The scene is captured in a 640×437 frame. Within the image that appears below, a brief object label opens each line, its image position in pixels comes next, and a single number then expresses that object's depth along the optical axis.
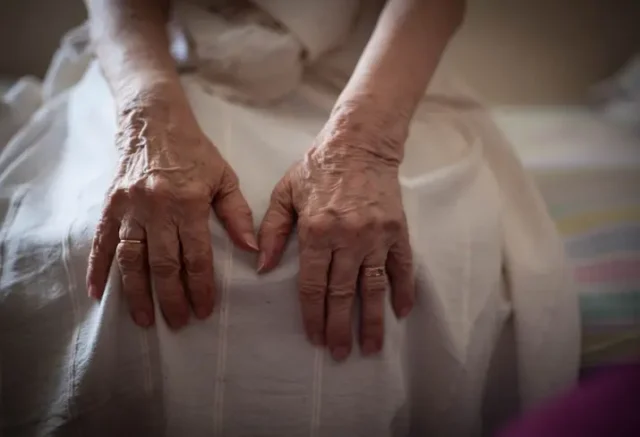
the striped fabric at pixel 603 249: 0.65
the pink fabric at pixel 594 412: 0.36
